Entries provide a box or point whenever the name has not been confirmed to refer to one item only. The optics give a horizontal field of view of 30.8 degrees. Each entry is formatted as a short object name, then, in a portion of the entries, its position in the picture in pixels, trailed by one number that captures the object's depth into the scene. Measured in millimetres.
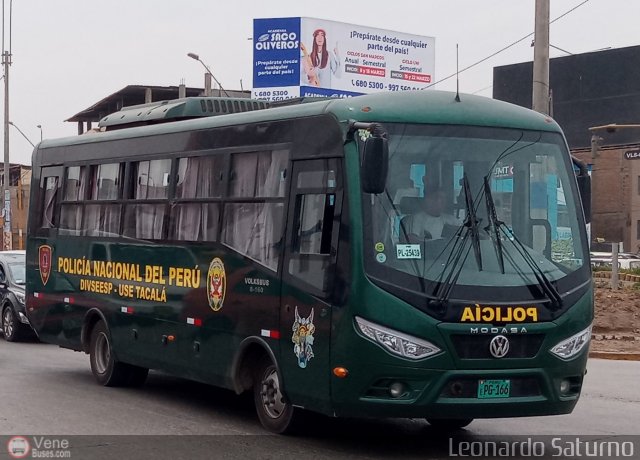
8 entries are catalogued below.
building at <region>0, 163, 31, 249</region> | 57525
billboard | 50625
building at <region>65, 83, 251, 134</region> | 57750
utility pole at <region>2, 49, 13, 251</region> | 47438
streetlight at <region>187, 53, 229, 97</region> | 37188
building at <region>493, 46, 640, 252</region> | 71062
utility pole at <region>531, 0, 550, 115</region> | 18188
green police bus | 9008
